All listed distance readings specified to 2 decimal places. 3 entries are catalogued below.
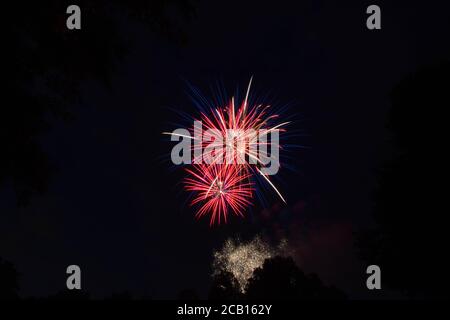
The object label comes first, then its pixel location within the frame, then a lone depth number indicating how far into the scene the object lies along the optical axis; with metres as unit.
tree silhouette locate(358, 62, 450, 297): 14.74
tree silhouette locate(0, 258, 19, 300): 25.59
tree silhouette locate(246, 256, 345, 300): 37.00
